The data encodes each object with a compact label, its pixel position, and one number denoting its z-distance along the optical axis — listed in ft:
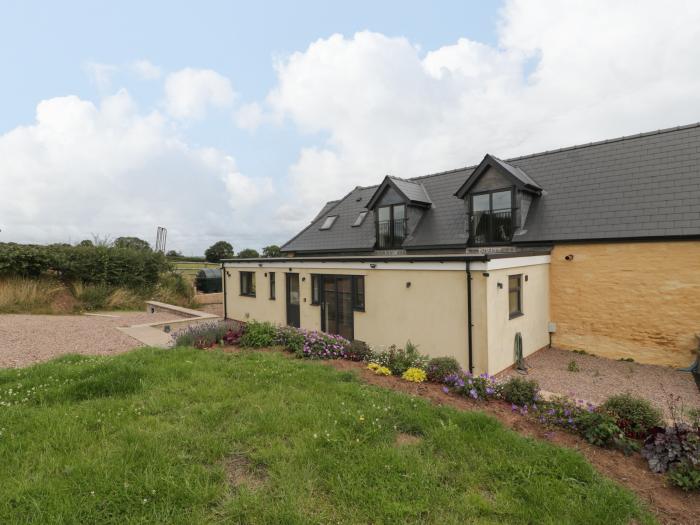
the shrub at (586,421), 12.66
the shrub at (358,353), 23.76
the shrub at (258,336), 26.30
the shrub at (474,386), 16.61
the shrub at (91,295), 53.52
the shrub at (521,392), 15.90
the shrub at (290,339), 24.49
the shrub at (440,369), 18.72
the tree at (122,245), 65.59
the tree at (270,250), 151.92
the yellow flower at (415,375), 18.66
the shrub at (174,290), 64.13
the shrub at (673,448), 10.80
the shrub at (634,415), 13.20
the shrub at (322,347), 23.49
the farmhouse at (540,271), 28.53
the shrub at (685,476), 10.06
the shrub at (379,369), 19.71
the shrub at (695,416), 11.87
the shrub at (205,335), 26.97
